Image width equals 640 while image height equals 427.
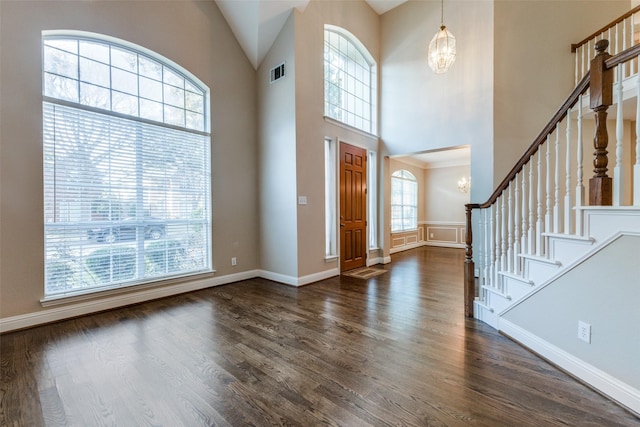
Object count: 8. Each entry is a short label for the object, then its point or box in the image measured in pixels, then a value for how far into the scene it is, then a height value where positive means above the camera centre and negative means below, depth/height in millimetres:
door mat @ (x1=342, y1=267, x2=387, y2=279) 4793 -1138
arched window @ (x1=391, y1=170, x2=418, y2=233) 7859 +287
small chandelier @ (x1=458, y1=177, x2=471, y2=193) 7887 +768
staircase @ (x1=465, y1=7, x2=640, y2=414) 1614 -393
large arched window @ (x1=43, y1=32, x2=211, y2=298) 2938 +552
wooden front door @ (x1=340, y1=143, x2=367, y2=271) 5066 +72
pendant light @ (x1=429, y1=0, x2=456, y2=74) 3564 +2118
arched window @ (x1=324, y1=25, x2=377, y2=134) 5031 +2612
